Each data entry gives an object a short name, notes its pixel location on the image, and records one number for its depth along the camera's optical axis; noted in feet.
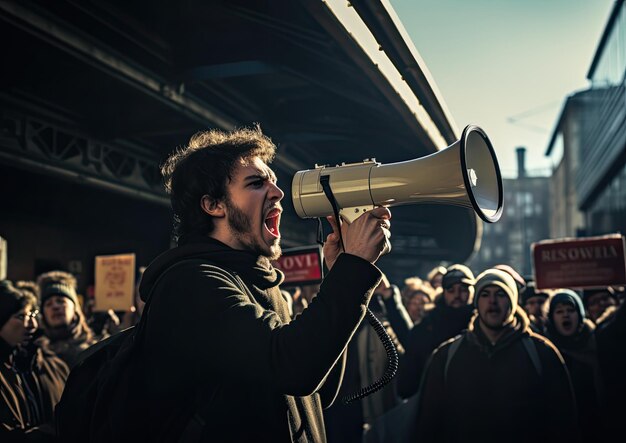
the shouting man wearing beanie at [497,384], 13.19
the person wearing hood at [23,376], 12.16
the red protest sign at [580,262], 21.09
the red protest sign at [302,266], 21.20
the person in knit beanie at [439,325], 17.95
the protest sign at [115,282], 19.26
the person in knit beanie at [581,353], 16.63
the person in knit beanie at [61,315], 15.81
